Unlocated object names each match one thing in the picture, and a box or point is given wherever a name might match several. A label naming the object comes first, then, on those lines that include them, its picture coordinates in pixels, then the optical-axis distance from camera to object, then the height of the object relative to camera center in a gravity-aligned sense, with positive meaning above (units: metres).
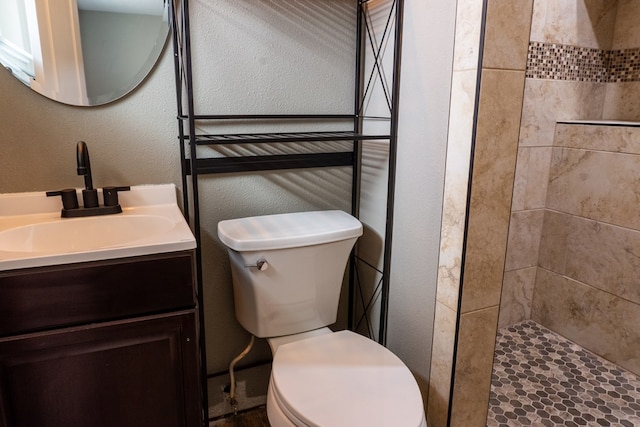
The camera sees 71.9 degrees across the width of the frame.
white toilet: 1.11 -0.70
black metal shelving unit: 1.35 -0.06
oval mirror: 1.25 +0.20
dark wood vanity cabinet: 0.99 -0.54
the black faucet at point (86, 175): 1.25 -0.18
